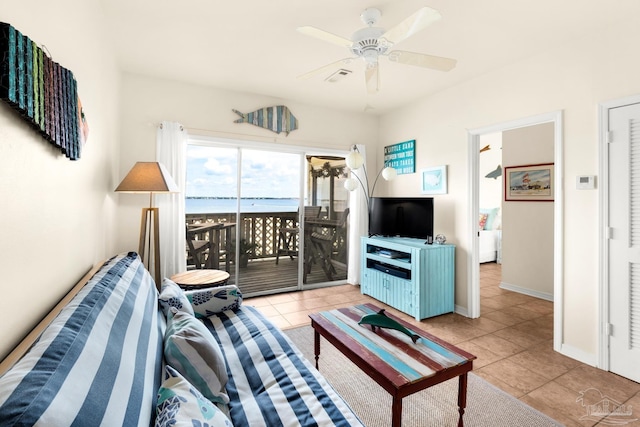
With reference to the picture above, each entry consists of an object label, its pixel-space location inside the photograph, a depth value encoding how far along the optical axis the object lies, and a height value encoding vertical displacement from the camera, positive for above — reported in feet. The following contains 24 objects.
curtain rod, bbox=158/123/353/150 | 11.49 +3.03
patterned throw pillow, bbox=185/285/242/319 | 6.83 -2.13
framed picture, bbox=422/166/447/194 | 11.90 +1.19
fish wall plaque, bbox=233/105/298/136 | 12.43 +3.87
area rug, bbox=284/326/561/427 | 5.78 -4.09
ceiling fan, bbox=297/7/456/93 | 5.77 +3.49
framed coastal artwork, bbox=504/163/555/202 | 13.14 +1.18
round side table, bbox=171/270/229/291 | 8.90 -2.16
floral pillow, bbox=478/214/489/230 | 20.82 -0.71
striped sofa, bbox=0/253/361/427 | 1.97 -1.51
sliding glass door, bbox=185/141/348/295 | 12.30 -0.28
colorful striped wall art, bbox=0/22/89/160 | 2.83 +1.40
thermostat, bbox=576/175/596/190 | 7.70 +0.70
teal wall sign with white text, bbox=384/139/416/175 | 13.37 +2.47
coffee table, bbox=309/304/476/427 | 4.63 -2.58
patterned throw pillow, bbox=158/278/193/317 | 5.55 -1.73
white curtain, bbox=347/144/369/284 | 14.83 -0.65
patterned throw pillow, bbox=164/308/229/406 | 3.93 -2.04
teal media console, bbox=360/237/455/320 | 10.66 -2.53
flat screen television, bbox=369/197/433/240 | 11.79 -0.33
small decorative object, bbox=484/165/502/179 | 19.30 +2.31
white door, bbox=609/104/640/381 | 7.10 -0.77
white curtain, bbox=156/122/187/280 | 10.83 +0.08
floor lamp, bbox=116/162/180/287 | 8.49 +0.69
